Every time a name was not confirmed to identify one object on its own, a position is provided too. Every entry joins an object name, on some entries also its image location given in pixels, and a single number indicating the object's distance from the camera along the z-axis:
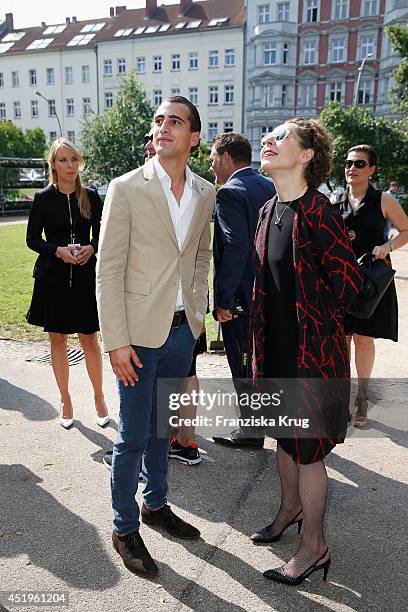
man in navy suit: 3.69
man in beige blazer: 2.58
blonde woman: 4.12
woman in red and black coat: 2.48
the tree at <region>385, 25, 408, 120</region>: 28.33
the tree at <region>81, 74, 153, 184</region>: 40.09
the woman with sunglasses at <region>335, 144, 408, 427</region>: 4.27
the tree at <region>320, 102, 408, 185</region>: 27.94
